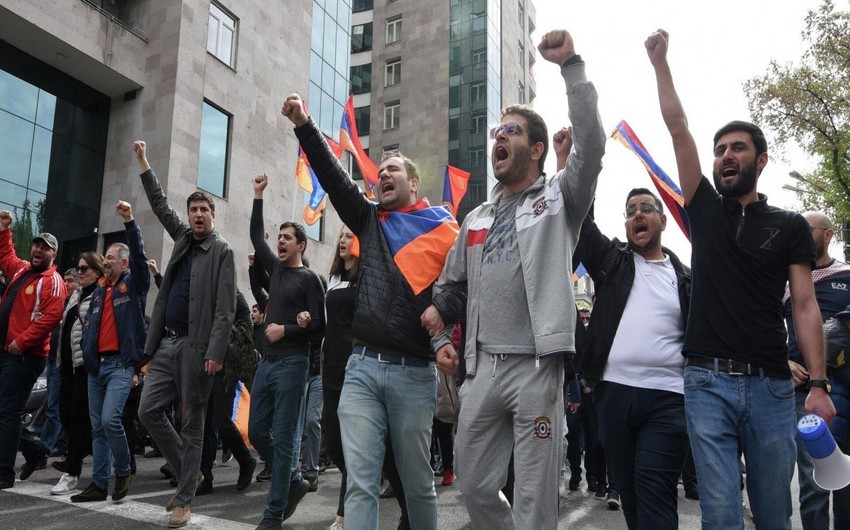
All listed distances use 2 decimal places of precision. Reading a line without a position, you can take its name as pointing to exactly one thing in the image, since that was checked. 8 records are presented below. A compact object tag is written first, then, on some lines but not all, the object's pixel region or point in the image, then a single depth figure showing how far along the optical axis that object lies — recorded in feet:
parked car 33.68
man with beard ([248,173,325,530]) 16.87
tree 65.41
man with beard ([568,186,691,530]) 11.44
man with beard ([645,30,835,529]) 9.66
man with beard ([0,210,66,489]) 21.27
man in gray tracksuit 9.32
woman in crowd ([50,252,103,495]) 20.92
